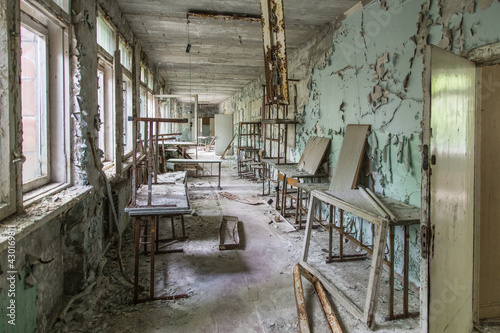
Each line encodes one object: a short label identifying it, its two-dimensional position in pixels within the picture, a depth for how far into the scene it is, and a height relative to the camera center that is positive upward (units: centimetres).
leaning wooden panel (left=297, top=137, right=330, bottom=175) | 486 -9
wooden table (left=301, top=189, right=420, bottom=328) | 237 -69
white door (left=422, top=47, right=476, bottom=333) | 176 -25
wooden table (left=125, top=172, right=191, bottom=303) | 266 -50
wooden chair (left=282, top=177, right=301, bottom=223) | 486 -75
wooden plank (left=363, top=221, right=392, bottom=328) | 236 -93
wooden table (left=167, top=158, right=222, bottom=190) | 774 -31
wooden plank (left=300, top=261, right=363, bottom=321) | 251 -127
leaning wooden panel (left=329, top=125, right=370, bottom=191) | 376 -12
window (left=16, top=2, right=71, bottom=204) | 242 +36
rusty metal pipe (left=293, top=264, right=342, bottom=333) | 237 -127
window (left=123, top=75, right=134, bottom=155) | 564 +79
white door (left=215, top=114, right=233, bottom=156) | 1494 +85
